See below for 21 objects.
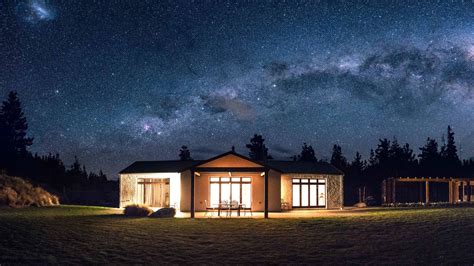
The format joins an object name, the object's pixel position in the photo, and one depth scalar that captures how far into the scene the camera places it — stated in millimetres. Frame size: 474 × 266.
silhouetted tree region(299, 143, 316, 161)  62900
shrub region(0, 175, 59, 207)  30078
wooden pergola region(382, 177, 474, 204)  34906
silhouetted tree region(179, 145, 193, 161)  69181
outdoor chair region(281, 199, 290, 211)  30562
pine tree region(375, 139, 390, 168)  64931
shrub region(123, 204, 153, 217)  24703
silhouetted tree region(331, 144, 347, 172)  55166
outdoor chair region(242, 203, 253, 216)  29595
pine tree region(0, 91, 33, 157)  54544
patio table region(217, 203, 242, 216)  24906
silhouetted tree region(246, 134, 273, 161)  64938
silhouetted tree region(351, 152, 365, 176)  51488
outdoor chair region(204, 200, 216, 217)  29131
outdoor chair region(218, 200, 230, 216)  25794
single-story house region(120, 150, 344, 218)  30156
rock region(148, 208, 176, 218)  23969
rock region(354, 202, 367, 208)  35181
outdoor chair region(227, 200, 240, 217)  25280
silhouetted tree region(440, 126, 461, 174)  62450
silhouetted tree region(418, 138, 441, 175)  57156
